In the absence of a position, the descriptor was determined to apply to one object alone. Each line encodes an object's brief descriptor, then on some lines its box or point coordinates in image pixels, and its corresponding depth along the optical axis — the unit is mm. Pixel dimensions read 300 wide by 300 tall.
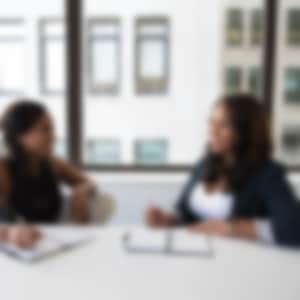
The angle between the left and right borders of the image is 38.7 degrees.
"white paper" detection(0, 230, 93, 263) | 1426
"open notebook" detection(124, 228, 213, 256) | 1481
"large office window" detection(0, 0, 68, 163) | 3125
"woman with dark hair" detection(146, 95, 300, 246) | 1612
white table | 1178
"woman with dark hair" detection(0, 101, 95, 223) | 1904
